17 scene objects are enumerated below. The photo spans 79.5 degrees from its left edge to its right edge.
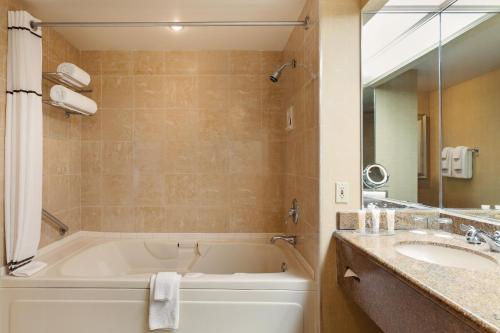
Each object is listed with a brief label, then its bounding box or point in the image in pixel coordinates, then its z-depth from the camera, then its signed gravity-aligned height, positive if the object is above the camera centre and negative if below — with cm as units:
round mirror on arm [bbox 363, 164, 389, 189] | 180 -4
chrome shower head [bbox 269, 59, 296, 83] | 214 +69
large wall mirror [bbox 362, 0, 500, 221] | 153 +38
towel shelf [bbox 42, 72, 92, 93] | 210 +66
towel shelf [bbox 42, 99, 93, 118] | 207 +45
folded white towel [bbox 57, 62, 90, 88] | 211 +69
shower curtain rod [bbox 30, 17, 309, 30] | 183 +90
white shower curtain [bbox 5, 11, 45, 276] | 176 +14
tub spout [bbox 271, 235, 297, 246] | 221 -52
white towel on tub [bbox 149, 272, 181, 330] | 168 -76
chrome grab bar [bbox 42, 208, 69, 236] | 218 -40
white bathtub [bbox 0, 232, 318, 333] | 171 -77
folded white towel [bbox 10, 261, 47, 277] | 175 -60
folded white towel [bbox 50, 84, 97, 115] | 202 +50
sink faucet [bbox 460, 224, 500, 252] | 123 -29
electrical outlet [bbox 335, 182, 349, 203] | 169 -13
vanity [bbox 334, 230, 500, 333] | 78 -37
